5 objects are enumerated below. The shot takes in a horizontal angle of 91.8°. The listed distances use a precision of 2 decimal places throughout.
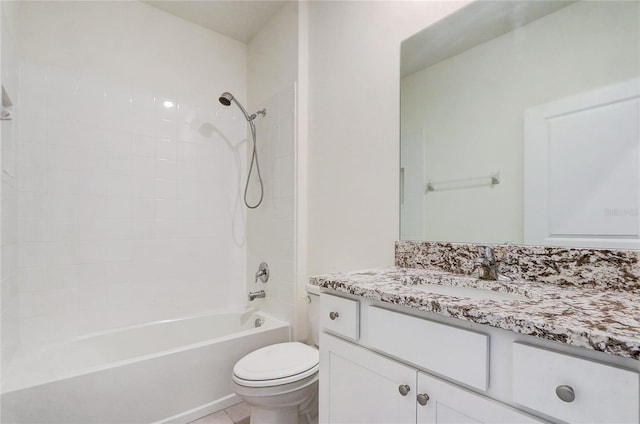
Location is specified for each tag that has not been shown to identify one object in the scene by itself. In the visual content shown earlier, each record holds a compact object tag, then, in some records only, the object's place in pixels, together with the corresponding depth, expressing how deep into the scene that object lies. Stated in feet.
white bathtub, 4.29
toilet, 4.41
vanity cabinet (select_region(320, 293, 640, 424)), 1.69
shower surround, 5.83
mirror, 2.91
